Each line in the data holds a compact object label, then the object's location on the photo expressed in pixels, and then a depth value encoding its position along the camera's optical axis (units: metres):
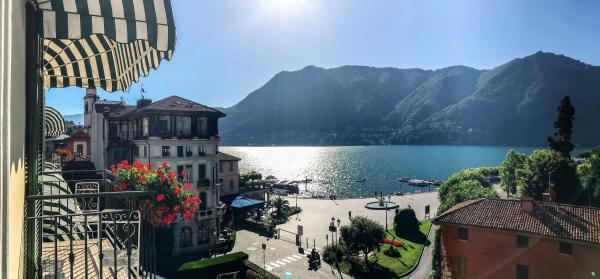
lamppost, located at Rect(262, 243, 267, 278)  36.05
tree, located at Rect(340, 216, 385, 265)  36.91
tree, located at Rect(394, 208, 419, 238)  49.25
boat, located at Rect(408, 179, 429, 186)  134.10
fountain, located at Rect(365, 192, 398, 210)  66.08
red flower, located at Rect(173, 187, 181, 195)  14.14
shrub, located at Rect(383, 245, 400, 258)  40.72
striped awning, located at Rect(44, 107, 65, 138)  19.57
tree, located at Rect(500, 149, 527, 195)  69.62
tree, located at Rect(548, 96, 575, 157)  62.31
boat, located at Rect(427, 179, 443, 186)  133.24
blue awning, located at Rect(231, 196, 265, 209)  53.08
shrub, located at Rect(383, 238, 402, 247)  43.77
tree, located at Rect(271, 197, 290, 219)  60.44
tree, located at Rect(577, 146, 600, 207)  50.06
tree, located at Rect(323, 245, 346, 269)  38.10
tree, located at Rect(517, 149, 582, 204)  52.47
